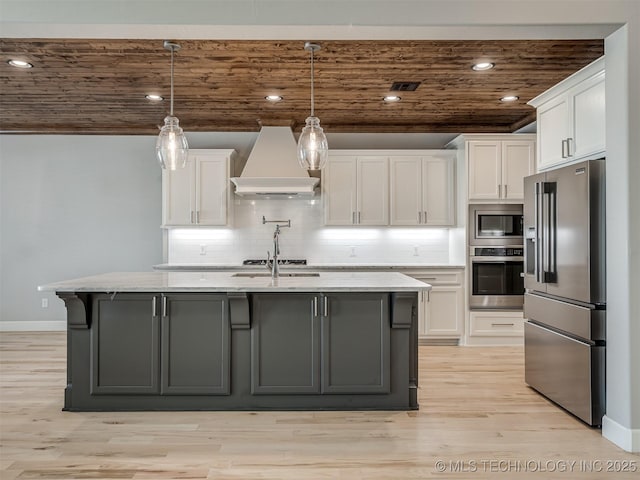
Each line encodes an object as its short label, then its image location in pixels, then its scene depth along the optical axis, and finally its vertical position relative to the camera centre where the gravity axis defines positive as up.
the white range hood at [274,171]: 5.41 +0.83
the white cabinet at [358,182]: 5.80 +0.75
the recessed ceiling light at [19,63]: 3.89 +1.49
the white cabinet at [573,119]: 3.10 +0.90
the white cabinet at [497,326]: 5.51 -0.96
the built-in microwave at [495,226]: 5.50 +0.20
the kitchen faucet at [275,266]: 3.97 -0.20
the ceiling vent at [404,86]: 4.39 +1.49
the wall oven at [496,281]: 5.50 -0.44
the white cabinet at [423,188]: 5.81 +0.68
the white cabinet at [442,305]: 5.54 -0.72
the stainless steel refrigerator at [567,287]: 2.98 -0.30
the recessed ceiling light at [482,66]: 3.93 +1.49
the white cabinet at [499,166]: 5.50 +0.90
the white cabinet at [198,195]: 5.72 +0.58
